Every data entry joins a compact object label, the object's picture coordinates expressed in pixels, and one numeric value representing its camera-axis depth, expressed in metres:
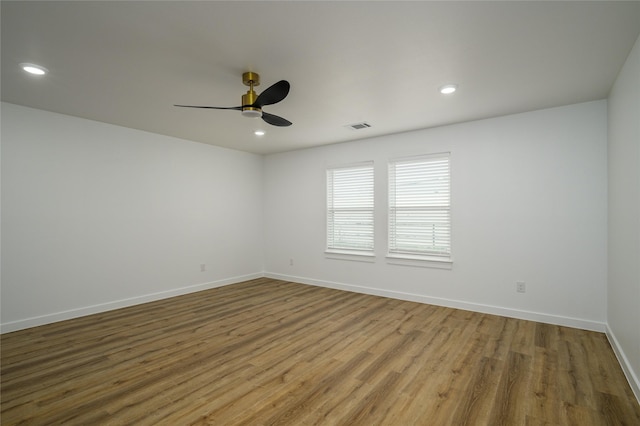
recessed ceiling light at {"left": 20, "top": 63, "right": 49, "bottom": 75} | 2.61
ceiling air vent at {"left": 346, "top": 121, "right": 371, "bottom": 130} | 4.39
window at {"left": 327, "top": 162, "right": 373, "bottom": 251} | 5.32
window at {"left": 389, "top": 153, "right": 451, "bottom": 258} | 4.50
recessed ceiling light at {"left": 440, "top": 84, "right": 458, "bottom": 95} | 3.06
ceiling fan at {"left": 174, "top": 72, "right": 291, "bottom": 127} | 2.52
